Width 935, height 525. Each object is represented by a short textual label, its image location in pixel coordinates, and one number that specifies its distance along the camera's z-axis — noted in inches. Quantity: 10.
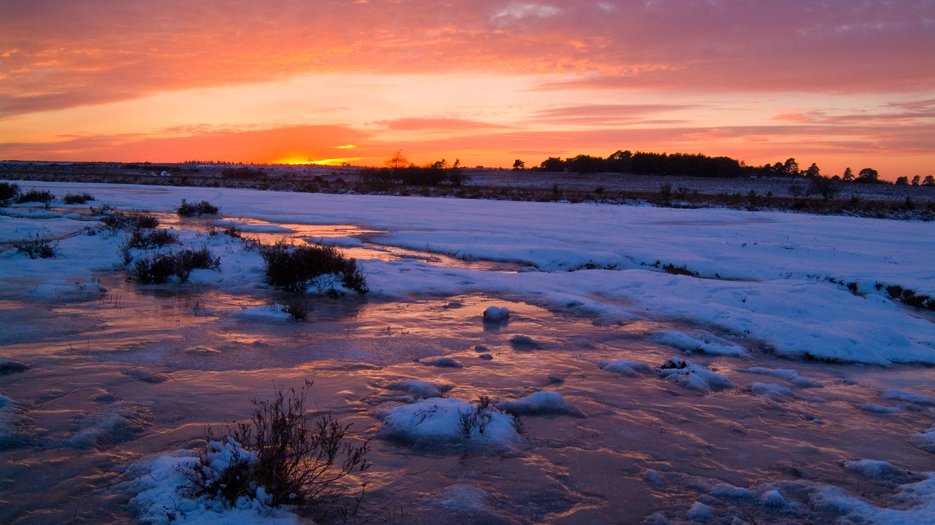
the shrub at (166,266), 404.5
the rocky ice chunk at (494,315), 334.0
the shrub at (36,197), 901.2
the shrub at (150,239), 475.8
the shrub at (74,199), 932.0
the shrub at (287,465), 135.7
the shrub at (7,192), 888.9
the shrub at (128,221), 567.8
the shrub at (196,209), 866.8
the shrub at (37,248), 439.5
